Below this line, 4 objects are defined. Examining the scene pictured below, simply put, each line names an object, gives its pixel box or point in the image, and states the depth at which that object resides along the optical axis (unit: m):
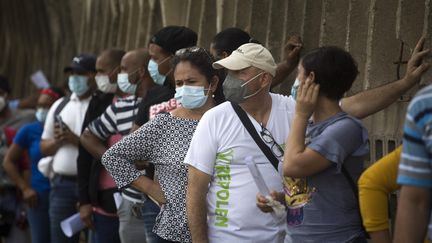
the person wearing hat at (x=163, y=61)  10.62
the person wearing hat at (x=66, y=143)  13.84
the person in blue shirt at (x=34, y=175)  15.23
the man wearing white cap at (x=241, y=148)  8.21
